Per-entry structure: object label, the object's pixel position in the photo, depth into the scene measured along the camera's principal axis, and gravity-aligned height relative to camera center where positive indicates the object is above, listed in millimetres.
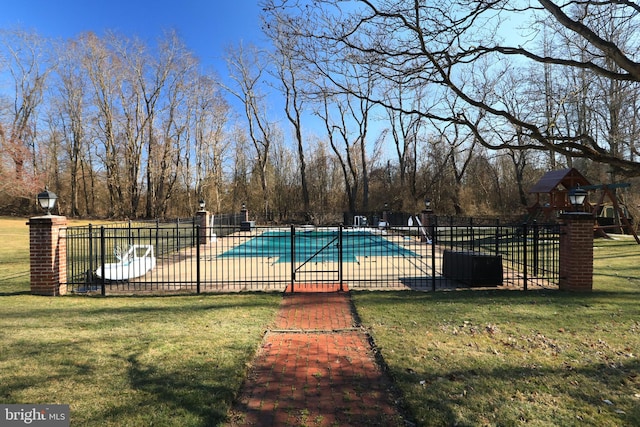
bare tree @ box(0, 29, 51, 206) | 24438 +4400
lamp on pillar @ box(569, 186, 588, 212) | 7709 +255
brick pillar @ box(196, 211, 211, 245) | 17891 -365
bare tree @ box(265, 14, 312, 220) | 35319 +7592
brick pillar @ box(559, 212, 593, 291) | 7281 -867
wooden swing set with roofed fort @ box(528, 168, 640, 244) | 16484 +794
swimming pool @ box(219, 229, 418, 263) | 14396 -1754
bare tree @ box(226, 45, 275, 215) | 36469 +7893
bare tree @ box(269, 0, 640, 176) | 4066 +2193
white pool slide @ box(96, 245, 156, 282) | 8164 -1333
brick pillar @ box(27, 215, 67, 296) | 7133 -813
